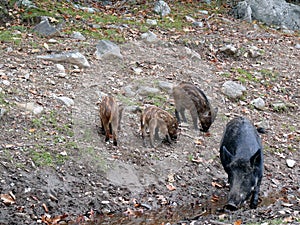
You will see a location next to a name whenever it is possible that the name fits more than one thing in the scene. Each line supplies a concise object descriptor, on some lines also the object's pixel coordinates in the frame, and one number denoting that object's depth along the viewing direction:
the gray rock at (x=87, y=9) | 13.64
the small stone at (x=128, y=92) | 9.68
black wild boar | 6.93
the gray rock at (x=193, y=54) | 12.00
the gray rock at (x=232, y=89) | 10.67
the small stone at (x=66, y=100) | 8.70
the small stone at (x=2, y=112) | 7.80
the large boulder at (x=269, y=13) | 16.16
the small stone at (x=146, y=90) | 9.80
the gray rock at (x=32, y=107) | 8.21
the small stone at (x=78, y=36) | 11.47
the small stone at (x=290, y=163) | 8.91
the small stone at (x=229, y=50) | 12.61
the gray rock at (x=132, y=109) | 9.12
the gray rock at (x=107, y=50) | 10.74
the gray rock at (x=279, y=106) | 10.79
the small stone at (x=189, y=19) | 14.35
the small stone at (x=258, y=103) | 10.60
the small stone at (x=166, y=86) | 10.16
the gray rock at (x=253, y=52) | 12.92
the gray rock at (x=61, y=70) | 9.57
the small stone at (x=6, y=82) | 8.73
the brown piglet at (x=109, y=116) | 7.91
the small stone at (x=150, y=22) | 13.46
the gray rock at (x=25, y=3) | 12.44
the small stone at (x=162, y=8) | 14.56
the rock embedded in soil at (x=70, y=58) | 10.02
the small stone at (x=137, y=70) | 10.57
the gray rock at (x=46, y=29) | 11.41
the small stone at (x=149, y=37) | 12.14
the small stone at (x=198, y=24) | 14.07
